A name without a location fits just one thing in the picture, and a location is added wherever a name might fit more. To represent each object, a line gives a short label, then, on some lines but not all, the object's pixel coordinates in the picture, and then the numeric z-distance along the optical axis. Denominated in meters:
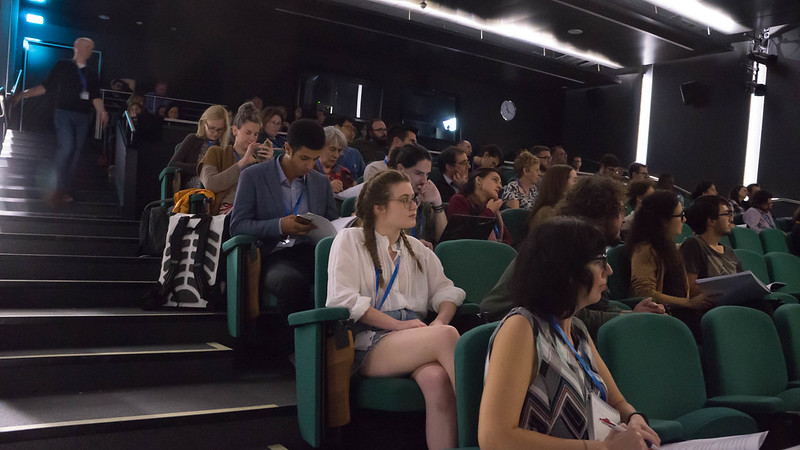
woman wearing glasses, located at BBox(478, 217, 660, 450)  1.26
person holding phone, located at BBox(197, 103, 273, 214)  3.56
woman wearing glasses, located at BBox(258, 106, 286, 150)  5.04
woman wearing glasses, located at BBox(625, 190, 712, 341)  3.00
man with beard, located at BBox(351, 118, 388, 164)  5.89
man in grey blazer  2.90
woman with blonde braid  1.99
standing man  5.45
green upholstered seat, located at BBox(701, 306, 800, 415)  2.33
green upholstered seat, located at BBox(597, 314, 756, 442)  1.94
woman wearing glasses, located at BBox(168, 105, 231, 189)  4.21
